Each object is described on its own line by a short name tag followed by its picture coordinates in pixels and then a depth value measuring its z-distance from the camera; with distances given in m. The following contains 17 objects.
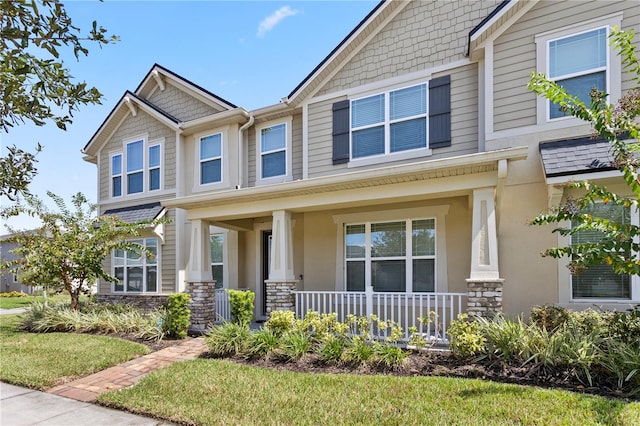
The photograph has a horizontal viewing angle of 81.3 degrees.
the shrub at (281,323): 7.16
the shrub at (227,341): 6.89
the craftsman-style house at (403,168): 6.89
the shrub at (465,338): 5.75
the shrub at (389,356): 5.85
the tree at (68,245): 10.21
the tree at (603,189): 4.66
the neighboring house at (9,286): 25.38
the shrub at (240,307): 7.82
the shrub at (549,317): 6.06
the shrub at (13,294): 23.31
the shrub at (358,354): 6.06
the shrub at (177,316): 8.47
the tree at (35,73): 2.29
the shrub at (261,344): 6.70
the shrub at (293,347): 6.44
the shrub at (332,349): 6.20
